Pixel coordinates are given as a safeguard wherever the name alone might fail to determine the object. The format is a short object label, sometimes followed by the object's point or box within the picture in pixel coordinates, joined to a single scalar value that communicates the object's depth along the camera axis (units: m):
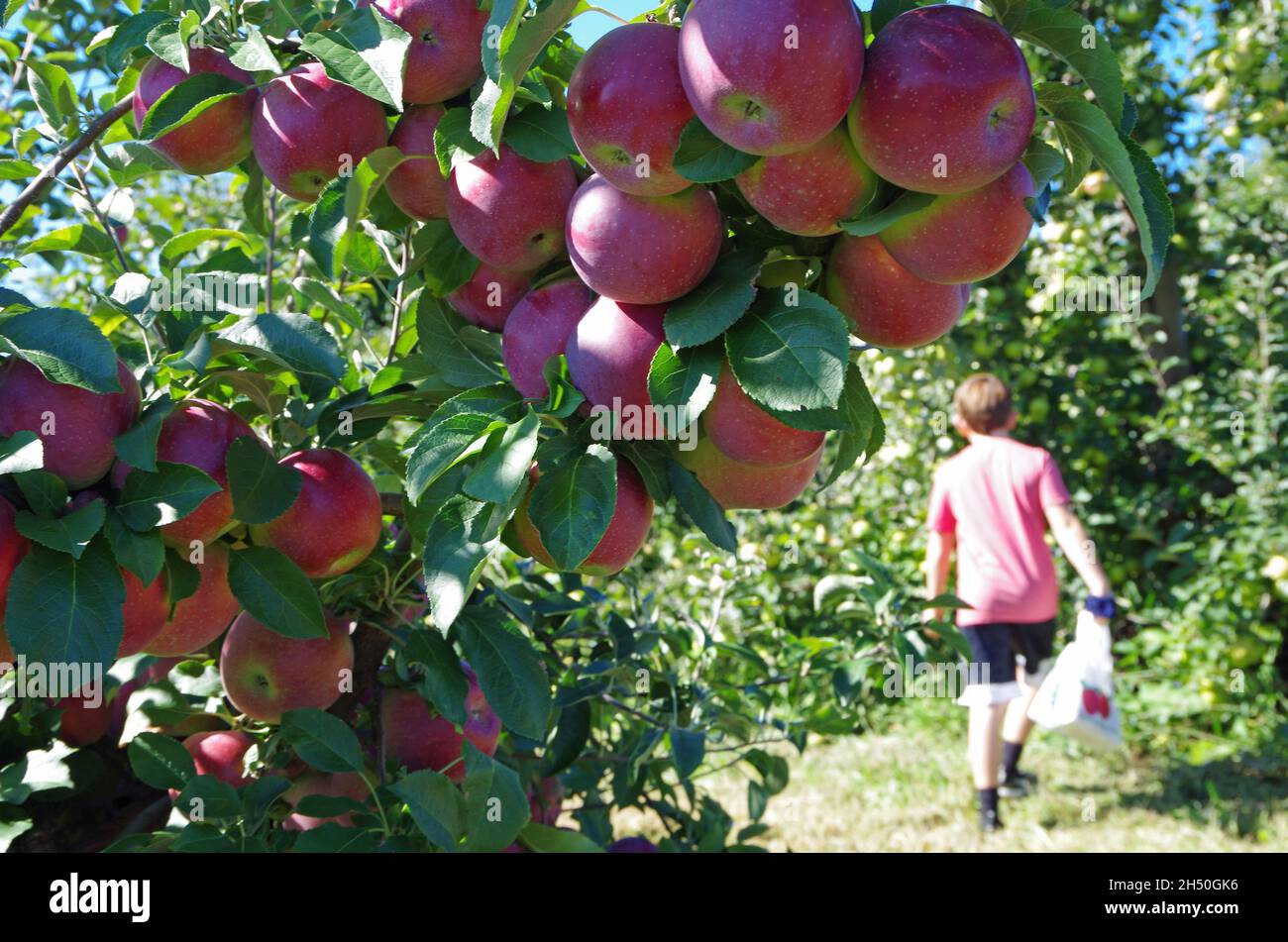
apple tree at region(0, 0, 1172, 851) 0.65
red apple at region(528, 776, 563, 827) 1.31
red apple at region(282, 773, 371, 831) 1.05
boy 3.54
